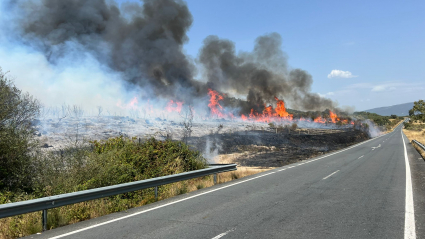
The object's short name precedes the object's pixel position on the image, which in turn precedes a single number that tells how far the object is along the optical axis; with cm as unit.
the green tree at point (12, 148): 785
